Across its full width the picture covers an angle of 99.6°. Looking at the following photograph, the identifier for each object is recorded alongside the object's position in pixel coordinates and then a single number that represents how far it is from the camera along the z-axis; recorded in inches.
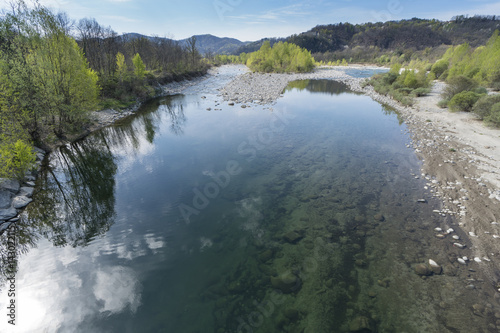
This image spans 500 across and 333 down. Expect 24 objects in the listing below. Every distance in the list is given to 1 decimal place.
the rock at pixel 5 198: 394.9
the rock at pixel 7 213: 377.9
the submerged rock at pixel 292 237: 341.1
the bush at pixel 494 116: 738.8
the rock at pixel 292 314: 236.6
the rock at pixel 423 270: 279.9
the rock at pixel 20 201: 408.2
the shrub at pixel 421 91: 1336.1
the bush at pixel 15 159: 422.3
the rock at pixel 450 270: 278.3
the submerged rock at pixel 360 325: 223.6
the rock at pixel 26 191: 441.7
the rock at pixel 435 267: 281.7
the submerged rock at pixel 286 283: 266.7
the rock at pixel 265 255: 309.7
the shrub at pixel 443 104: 1077.4
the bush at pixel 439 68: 2078.0
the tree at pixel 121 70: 1339.1
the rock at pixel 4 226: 358.9
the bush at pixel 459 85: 1072.2
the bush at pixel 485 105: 812.6
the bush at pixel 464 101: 935.7
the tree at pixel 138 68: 1478.8
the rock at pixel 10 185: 425.4
